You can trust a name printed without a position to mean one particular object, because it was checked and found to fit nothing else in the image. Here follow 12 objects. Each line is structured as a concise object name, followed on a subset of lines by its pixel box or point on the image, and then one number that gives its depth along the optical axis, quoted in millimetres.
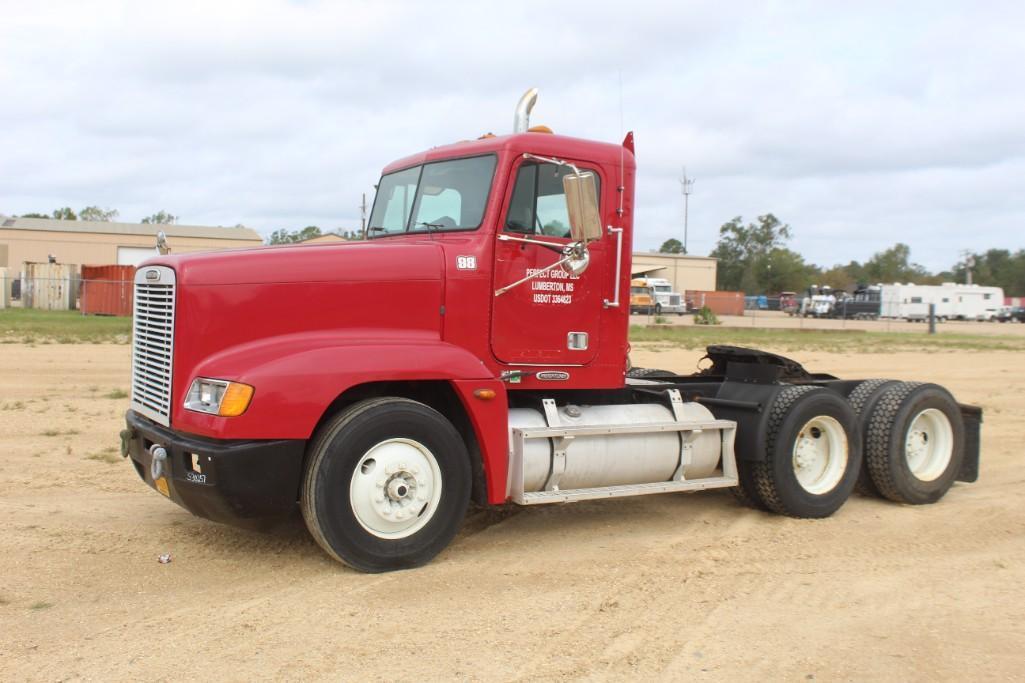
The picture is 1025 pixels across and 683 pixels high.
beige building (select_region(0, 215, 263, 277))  61844
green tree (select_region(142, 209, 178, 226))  70081
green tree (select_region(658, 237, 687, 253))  117250
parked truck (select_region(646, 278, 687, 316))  61312
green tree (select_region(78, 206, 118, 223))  108362
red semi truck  5441
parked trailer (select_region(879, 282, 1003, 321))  67812
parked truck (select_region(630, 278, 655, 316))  55475
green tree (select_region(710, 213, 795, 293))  111750
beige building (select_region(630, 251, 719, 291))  82188
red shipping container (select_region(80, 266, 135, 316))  37750
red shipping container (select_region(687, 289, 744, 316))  67500
